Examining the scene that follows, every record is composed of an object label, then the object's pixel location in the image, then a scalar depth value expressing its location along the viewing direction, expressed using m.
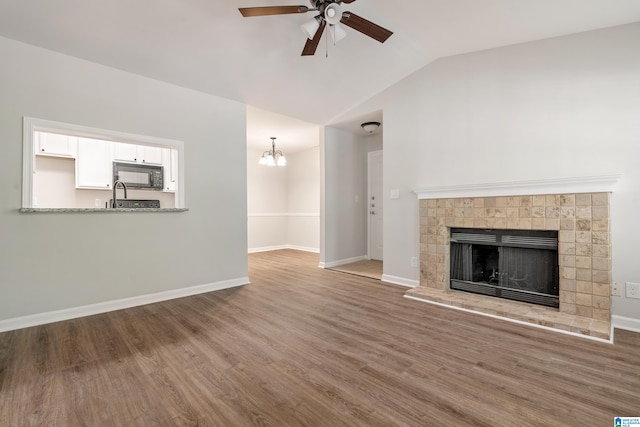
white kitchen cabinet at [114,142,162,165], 4.70
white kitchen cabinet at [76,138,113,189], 4.41
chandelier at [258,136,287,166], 6.16
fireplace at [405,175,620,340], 2.54
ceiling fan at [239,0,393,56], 2.16
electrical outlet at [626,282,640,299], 2.47
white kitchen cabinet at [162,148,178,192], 5.17
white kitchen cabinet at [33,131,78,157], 4.05
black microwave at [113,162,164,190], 4.55
